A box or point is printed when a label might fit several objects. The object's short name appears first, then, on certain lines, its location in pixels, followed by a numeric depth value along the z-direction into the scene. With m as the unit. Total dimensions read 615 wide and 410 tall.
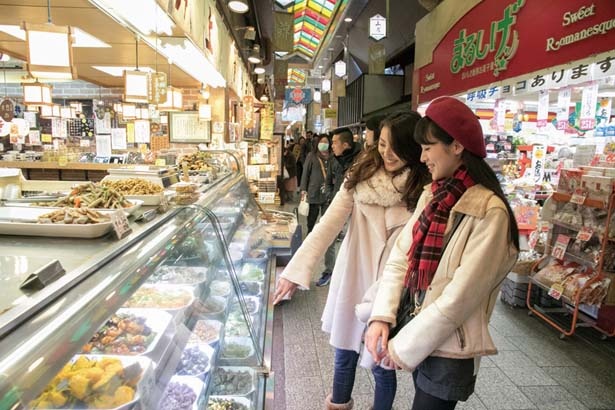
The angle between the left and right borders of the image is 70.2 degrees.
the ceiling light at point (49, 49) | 3.39
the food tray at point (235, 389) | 2.38
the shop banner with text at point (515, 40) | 3.82
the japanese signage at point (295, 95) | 18.06
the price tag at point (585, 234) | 4.15
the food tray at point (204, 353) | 2.09
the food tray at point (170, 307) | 1.93
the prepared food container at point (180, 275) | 2.24
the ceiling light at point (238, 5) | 6.61
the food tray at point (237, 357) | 2.60
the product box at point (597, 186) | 3.95
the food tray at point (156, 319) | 1.74
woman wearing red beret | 1.60
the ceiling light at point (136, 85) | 5.73
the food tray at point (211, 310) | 2.27
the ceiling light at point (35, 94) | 6.50
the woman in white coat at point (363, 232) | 2.30
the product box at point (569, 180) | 4.44
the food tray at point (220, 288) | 2.64
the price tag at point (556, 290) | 4.27
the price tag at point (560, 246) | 4.51
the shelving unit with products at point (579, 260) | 4.05
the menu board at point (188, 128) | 8.24
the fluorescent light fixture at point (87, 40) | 5.86
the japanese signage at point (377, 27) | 11.17
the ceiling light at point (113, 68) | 8.59
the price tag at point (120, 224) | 1.68
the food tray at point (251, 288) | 3.73
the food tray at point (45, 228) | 1.59
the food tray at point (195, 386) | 1.95
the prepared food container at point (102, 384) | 1.13
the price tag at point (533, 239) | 5.17
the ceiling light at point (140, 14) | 3.83
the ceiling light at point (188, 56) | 4.92
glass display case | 0.91
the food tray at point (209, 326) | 2.24
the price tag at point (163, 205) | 2.37
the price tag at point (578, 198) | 4.18
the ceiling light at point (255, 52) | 13.66
